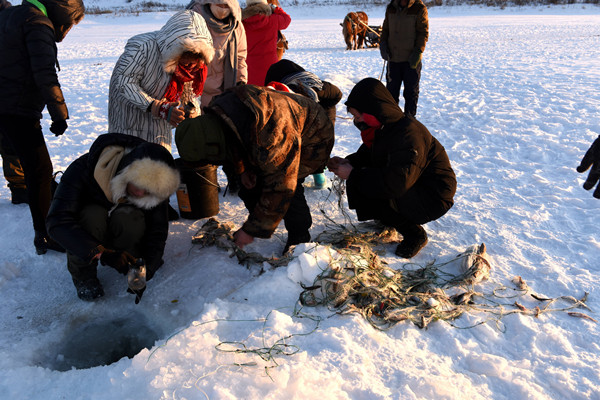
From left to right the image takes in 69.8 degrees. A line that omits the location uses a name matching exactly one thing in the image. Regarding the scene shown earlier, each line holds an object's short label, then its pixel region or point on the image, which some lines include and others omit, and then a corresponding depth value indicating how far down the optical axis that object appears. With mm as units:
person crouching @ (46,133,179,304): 2221
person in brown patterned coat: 2121
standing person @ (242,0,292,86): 4027
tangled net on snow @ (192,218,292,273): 2664
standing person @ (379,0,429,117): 5422
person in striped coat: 2621
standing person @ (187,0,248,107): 3059
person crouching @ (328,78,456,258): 2535
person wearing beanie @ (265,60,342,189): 3010
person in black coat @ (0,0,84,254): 2434
